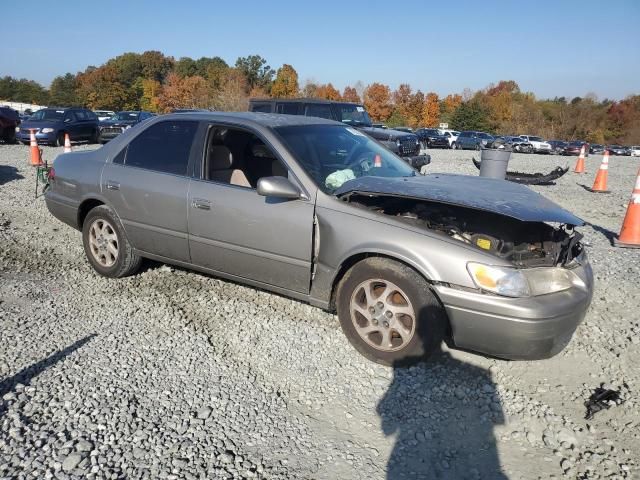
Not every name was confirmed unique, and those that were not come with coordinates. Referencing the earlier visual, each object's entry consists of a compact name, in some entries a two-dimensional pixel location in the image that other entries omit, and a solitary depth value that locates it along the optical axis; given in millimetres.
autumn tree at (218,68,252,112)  45469
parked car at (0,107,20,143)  18359
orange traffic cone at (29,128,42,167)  11562
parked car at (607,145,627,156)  42656
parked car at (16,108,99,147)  17609
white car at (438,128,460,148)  35225
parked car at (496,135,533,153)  37031
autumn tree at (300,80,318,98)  68888
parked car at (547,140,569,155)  39062
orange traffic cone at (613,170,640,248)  6477
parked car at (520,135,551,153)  37688
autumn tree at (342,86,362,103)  74562
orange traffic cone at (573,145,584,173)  16781
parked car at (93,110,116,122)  35812
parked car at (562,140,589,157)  37531
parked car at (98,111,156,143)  19000
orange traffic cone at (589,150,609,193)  11727
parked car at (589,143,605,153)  43703
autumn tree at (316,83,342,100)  72812
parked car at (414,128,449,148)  34969
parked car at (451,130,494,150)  35094
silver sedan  3066
